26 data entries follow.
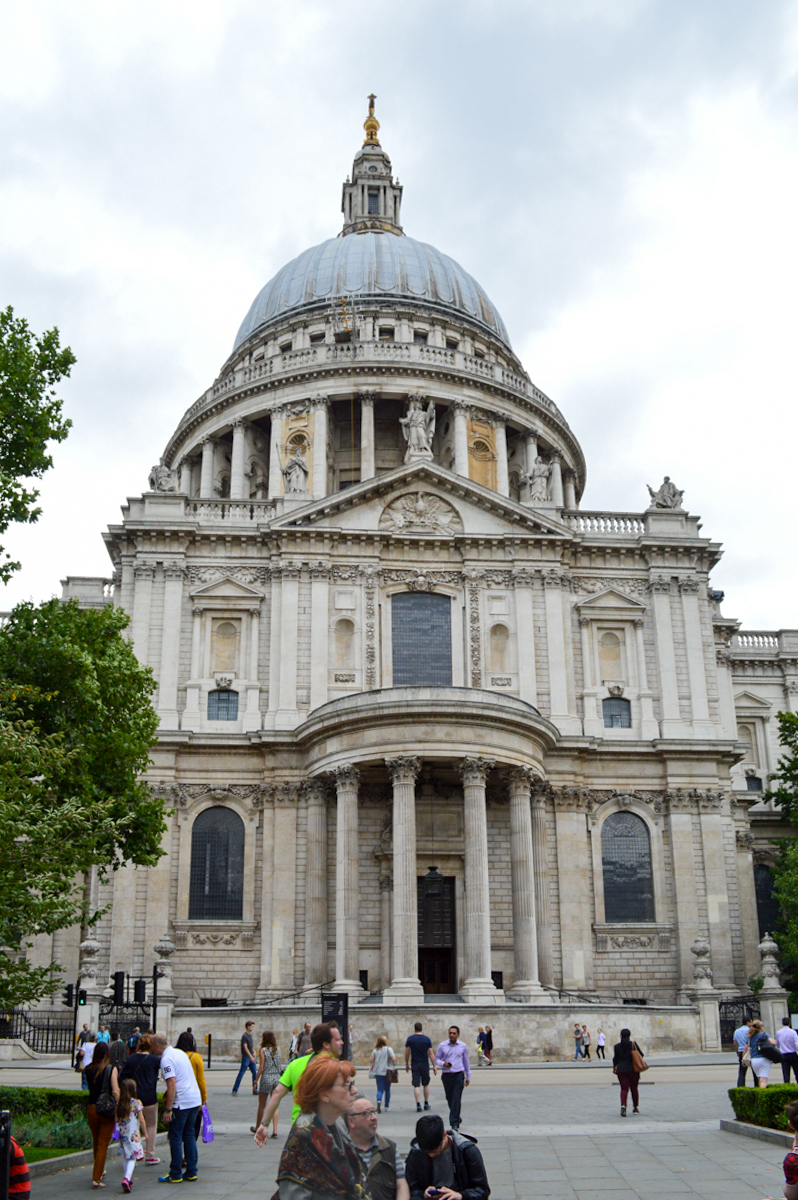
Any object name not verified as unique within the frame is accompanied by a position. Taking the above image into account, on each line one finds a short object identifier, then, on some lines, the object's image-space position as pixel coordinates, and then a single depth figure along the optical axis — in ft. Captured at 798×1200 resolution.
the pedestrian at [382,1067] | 73.87
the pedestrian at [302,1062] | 33.71
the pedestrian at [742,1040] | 78.58
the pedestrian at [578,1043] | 117.60
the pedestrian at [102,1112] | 49.55
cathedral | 132.46
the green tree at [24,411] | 83.76
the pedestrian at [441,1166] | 27.35
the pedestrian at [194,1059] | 52.65
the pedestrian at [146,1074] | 53.57
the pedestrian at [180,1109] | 50.06
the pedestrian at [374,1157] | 24.88
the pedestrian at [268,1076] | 63.82
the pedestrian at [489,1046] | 111.24
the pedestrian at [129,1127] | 48.70
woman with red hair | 23.52
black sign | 83.12
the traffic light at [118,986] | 111.80
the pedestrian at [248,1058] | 86.22
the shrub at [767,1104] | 58.44
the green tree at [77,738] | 71.00
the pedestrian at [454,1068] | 62.80
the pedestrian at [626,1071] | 68.69
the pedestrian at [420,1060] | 72.69
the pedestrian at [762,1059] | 67.87
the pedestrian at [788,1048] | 71.77
